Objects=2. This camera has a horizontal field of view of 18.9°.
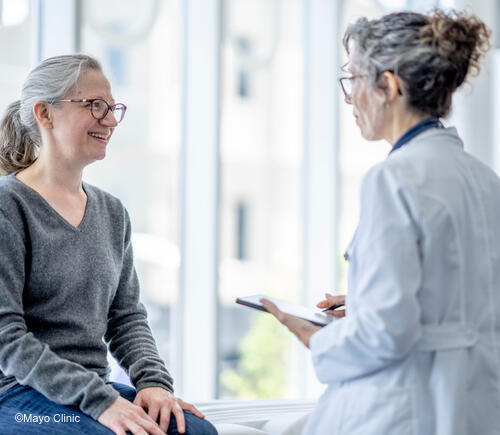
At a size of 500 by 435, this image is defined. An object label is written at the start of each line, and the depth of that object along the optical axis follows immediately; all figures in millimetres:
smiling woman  3340
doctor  3095
